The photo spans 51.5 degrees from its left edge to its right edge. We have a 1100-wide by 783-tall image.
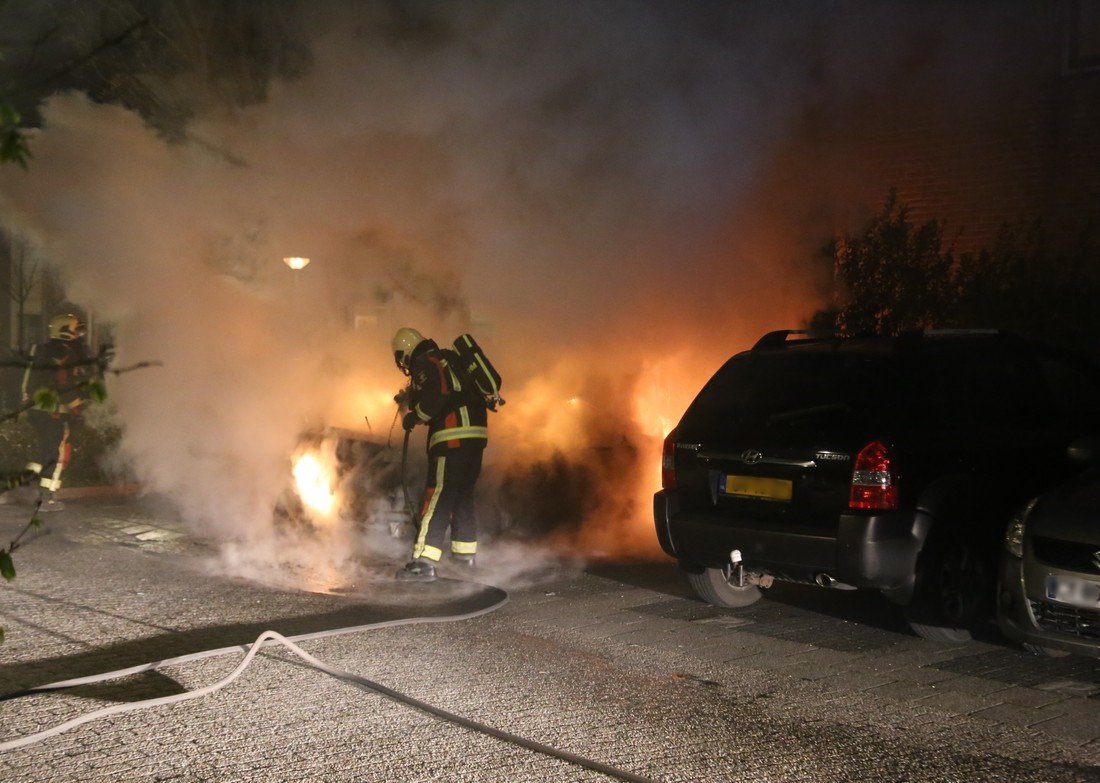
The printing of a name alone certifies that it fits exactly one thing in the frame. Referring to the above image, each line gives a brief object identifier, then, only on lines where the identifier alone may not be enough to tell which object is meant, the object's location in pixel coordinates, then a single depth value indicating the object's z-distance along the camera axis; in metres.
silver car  5.10
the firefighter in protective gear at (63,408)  10.02
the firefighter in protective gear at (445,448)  7.57
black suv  5.68
